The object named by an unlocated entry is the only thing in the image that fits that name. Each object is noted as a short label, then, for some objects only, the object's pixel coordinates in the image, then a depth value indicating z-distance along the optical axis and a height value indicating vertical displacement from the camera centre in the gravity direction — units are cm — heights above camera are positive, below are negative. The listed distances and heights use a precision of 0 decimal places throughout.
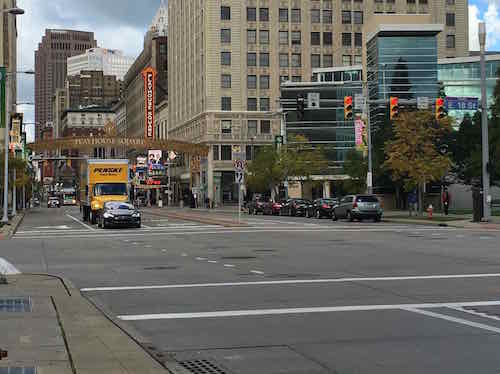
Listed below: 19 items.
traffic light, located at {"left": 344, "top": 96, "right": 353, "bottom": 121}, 3662 +418
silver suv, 4409 -113
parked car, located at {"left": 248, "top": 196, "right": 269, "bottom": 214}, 6448 -139
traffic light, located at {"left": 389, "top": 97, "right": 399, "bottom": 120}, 3573 +406
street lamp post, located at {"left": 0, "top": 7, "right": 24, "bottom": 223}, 4525 -36
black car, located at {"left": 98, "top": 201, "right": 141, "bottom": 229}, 3747 -129
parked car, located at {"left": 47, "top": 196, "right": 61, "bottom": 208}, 12518 -188
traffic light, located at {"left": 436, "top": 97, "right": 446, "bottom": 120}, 3547 +387
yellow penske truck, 4422 +60
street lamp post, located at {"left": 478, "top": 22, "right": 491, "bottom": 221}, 3850 +159
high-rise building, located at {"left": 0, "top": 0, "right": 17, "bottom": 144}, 10210 +2440
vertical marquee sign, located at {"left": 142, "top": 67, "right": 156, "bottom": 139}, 11994 +1462
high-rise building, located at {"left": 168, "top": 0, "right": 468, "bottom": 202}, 9644 +1880
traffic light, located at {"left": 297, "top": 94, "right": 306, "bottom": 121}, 3666 +424
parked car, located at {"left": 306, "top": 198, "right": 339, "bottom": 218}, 5078 -122
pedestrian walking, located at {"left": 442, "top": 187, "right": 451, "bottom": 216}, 5251 -88
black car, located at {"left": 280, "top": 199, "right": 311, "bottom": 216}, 5651 -137
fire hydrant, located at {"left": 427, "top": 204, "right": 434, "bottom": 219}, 4580 -139
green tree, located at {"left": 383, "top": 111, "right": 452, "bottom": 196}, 4691 +239
